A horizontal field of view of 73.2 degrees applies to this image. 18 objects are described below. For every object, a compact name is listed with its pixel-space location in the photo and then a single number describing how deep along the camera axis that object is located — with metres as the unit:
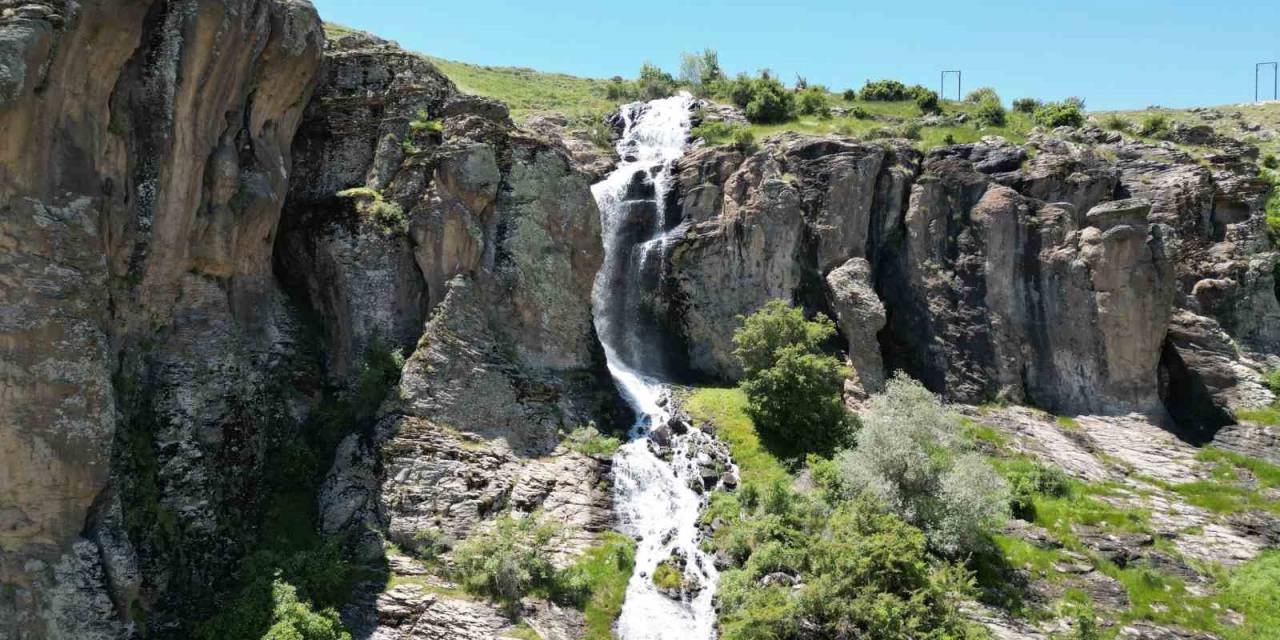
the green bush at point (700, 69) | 71.62
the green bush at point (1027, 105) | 64.50
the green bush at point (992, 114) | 57.66
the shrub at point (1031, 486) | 31.50
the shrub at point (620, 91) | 70.69
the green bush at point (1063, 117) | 56.12
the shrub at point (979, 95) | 62.89
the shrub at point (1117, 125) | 54.66
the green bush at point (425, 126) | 35.00
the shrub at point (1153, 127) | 54.08
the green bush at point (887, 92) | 67.75
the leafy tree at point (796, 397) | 34.22
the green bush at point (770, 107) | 58.56
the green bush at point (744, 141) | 45.83
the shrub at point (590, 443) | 32.00
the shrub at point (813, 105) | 61.31
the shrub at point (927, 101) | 65.56
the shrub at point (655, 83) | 68.06
